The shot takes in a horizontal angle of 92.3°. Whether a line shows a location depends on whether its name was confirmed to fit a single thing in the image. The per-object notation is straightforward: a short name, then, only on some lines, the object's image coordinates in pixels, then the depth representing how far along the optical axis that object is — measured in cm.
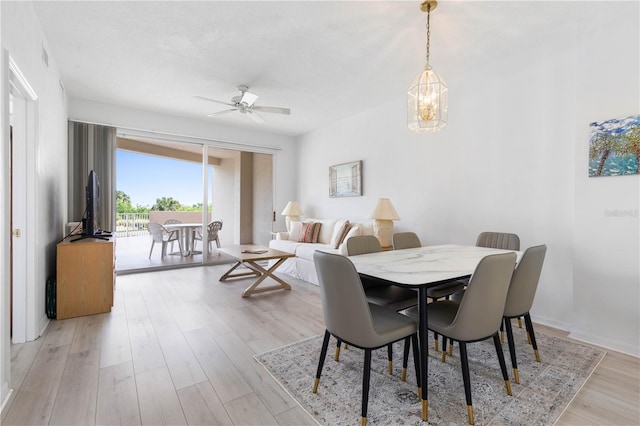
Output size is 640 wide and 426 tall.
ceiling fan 384
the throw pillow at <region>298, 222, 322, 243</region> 530
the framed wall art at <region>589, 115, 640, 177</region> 240
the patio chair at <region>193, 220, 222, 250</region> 588
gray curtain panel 455
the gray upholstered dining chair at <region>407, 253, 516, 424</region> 158
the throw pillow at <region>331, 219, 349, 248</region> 475
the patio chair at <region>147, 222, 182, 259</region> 581
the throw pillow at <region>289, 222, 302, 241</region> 554
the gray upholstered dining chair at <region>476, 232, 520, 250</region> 289
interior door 244
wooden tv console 303
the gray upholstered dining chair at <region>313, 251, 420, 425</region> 155
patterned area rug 166
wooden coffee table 390
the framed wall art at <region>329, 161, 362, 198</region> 522
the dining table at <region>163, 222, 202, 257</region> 593
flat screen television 330
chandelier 230
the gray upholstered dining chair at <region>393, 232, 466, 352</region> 255
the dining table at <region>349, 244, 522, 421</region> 162
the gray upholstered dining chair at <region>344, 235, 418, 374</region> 226
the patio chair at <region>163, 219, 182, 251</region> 618
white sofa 461
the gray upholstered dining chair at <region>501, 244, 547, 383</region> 194
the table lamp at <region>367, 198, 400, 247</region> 423
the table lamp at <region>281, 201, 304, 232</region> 606
